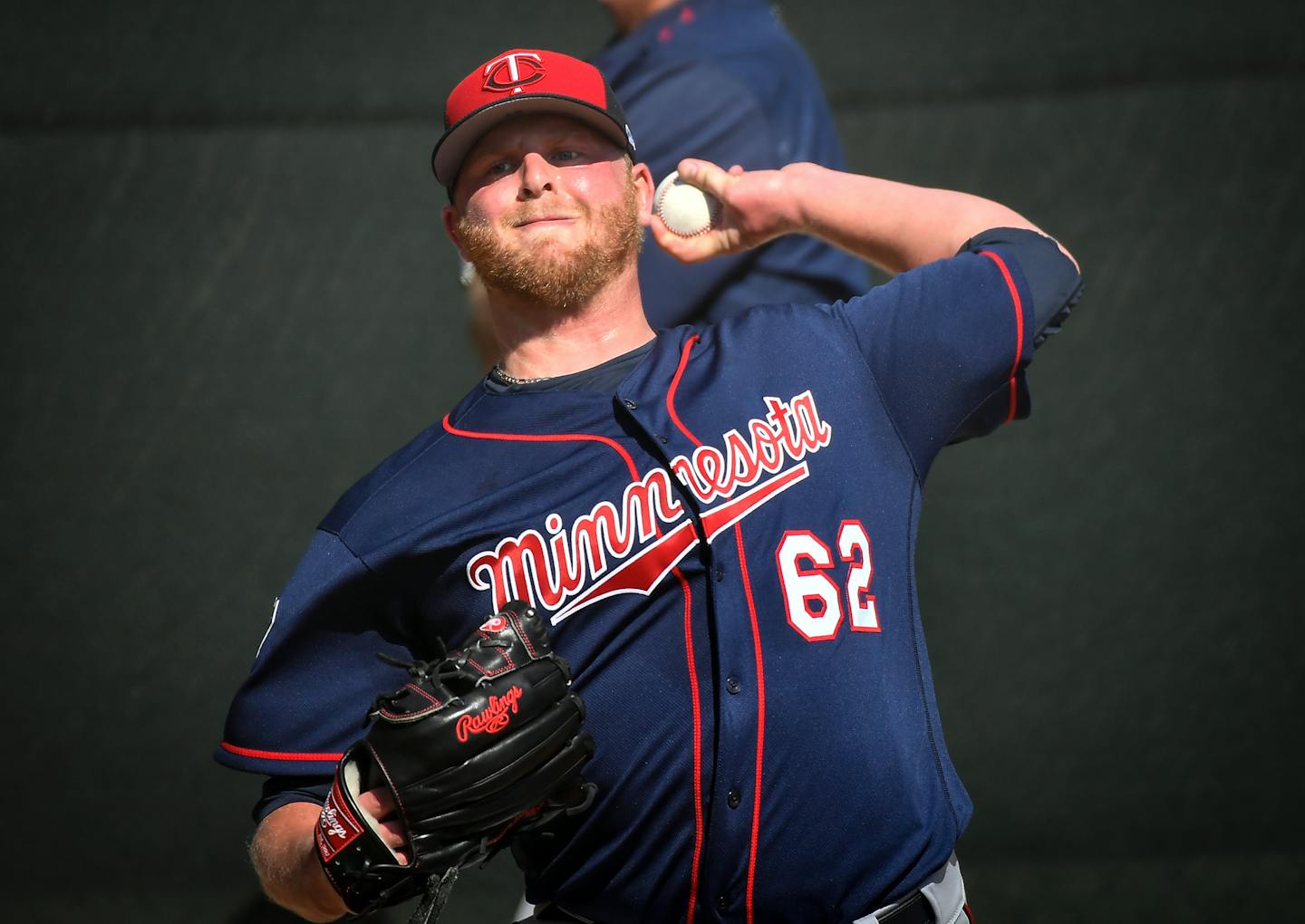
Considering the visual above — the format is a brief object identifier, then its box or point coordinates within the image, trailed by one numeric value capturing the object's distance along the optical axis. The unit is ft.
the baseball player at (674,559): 40.58
